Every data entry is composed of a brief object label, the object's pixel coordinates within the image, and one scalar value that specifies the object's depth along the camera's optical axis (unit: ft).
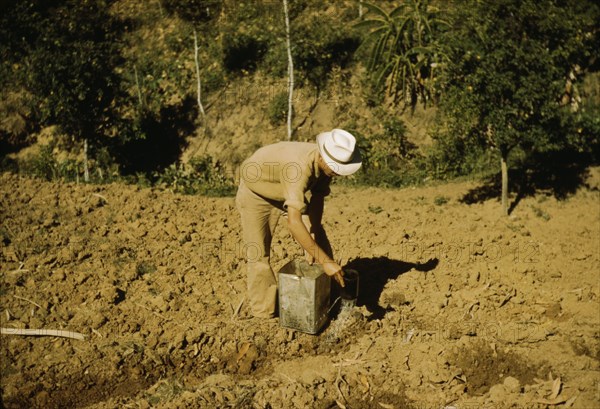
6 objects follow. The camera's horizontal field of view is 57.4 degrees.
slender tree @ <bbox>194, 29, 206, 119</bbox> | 34.63
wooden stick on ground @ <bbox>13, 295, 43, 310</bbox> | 15.78
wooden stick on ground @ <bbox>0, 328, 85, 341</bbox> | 14.56
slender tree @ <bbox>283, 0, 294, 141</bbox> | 30.17
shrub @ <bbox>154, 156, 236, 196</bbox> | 29.09
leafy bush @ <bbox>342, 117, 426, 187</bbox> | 28.76
